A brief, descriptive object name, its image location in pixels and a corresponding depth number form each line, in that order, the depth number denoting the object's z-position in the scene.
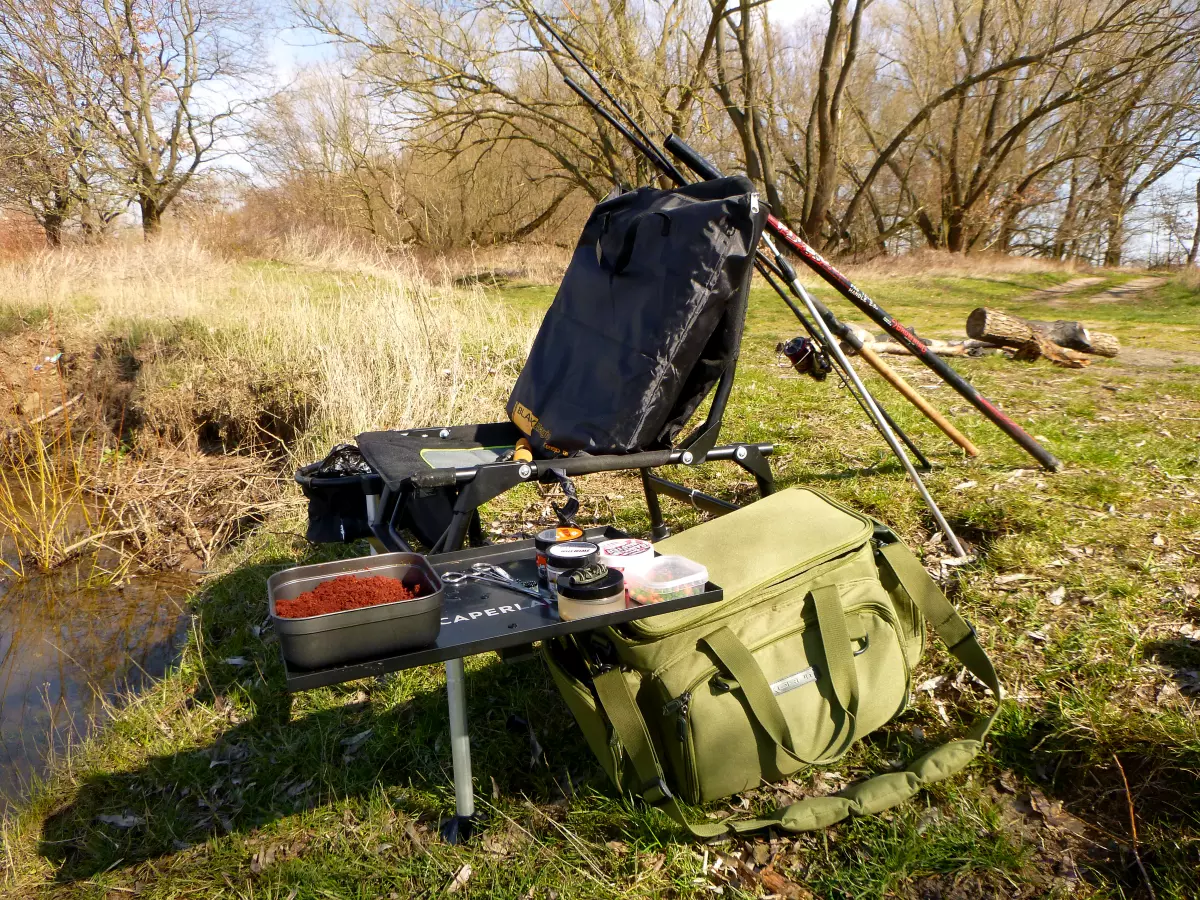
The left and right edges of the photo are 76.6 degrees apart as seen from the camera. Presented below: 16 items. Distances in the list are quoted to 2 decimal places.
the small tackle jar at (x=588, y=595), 1.63
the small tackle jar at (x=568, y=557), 1.75
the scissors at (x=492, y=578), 1.89
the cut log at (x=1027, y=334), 7.00
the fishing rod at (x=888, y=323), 2.82
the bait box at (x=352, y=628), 1.38
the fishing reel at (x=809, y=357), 3.15
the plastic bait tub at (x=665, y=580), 1.71
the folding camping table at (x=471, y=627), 1.44
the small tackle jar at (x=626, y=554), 1.81
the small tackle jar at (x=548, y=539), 1.93
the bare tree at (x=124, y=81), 18.55
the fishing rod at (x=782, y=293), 2.82
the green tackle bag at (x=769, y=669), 1.82
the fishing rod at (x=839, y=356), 2.74
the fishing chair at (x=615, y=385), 2.39
